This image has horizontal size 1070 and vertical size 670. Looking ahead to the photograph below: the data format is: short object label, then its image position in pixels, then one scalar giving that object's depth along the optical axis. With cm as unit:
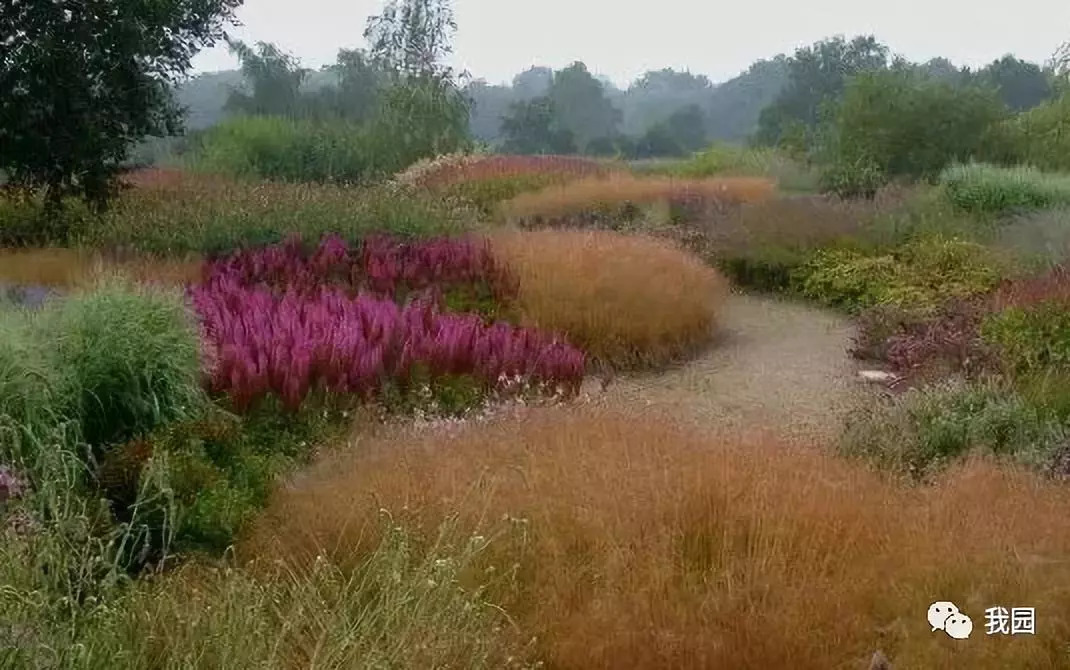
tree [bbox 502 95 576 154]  4072
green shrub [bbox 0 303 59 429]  422
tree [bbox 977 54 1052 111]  3900
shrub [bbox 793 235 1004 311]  1005
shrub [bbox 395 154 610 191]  1916
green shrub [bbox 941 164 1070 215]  1356
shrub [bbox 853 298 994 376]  721
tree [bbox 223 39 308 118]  3572
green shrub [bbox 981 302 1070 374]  686
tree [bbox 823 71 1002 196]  1739
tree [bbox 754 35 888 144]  3978
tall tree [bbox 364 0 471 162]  2402
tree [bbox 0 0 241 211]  995
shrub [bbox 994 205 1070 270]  1034
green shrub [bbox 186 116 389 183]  2128
